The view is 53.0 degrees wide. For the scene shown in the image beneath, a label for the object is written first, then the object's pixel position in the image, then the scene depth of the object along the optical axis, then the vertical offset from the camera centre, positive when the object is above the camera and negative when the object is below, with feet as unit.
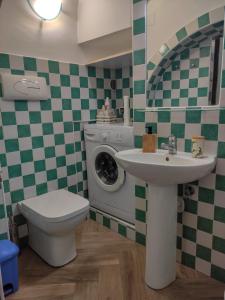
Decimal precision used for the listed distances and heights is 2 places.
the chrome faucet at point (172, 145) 4.59 -0.64
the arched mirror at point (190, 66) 4.21 +0.96
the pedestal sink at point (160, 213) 3.98 -1.89
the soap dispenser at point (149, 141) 4.87 -0.58
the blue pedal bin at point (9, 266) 4.29 -2.85
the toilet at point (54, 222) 4.68 -2.23
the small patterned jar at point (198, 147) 4.23 -0.64
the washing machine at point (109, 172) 5.91 -1.63
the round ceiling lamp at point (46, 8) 5.49 +2.68
